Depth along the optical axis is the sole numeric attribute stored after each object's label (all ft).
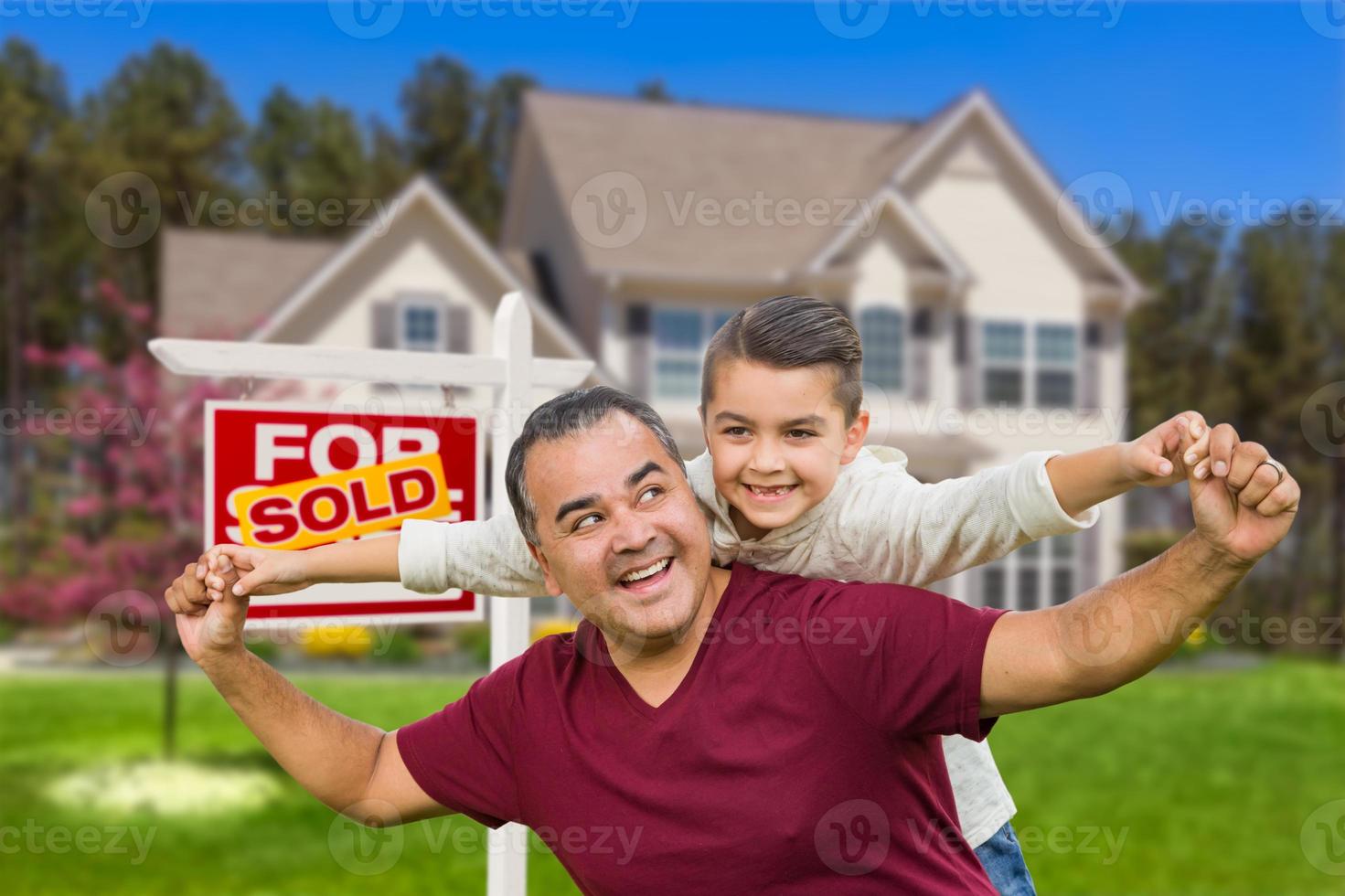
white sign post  11.50
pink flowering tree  41.01
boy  8.34
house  63.21
